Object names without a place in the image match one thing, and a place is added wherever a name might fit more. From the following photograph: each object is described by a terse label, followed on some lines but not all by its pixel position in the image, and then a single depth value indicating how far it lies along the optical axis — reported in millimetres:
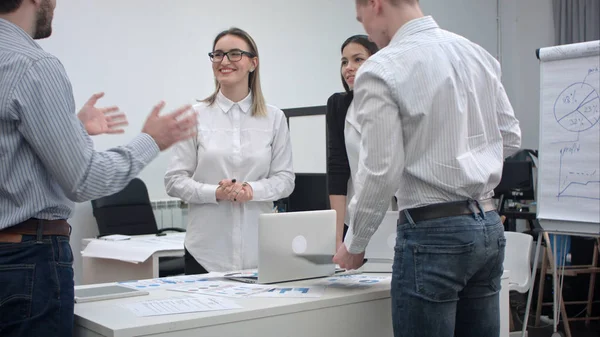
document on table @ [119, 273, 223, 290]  2092
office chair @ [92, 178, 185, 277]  4605
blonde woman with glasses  2504
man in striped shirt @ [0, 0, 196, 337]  1352
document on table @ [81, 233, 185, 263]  3574
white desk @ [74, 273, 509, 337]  1551
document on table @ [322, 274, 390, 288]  2062
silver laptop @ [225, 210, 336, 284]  2041
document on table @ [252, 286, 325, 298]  1895
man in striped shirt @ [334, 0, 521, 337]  1585
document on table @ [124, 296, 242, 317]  1649
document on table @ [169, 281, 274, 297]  1933
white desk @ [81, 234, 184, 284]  3615
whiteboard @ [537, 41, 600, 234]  3168
